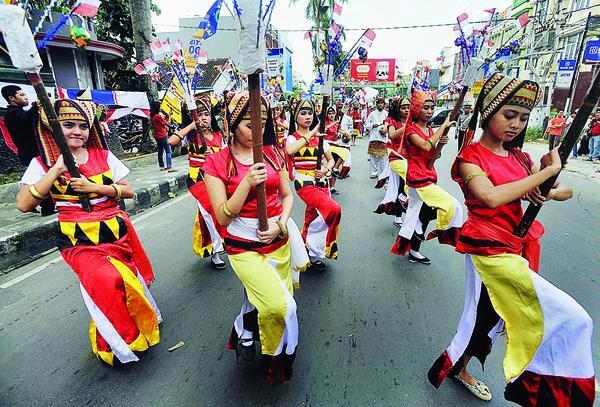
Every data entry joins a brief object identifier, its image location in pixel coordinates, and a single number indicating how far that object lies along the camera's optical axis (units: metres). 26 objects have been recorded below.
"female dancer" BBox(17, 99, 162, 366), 2.13
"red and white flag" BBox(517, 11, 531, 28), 3.23
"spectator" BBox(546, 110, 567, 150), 12.22
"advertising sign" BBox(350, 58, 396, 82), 28.69
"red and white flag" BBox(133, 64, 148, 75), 5.28
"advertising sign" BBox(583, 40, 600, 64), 10.09
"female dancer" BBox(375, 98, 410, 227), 4.50
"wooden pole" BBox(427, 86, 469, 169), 3.08
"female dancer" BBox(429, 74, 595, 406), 1.63
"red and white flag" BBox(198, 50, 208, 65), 5.02
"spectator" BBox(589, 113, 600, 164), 11.04
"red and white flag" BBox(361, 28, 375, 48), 3.17
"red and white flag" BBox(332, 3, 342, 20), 3.02
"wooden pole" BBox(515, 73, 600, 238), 1.52
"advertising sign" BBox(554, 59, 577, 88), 11.51
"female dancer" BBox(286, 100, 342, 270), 3.62
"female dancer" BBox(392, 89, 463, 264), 3.44
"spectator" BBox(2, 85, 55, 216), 2.22
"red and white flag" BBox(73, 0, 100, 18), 2.11
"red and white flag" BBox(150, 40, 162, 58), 4.36
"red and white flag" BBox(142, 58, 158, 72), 4.72
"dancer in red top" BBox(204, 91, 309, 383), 1.95
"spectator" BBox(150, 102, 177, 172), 8.69
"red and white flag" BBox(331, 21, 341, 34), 3.13
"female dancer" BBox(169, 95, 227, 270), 3.90
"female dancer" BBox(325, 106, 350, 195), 4.98
